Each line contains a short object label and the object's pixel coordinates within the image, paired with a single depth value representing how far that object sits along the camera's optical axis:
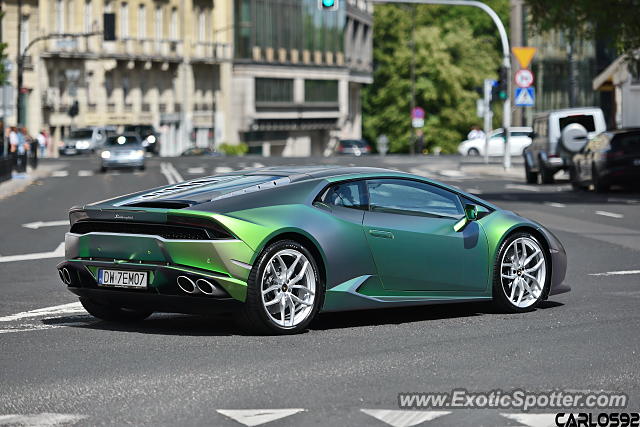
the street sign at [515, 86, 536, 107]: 49.91
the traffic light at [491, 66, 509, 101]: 53.44
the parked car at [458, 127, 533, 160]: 77.25
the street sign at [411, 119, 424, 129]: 93.06
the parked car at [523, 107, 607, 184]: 40.03
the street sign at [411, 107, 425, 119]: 92.50
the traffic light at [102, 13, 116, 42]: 58.66
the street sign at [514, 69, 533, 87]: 49.88
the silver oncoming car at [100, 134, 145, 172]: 58.62
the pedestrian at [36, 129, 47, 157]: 87.19
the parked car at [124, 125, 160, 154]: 94.50
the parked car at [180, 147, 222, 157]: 91.00
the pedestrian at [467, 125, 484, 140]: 85.56
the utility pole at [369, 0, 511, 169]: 52.41
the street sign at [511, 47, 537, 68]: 50.19
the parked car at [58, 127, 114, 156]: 88.69
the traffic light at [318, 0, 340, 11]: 40.95
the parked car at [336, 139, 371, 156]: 101.81
